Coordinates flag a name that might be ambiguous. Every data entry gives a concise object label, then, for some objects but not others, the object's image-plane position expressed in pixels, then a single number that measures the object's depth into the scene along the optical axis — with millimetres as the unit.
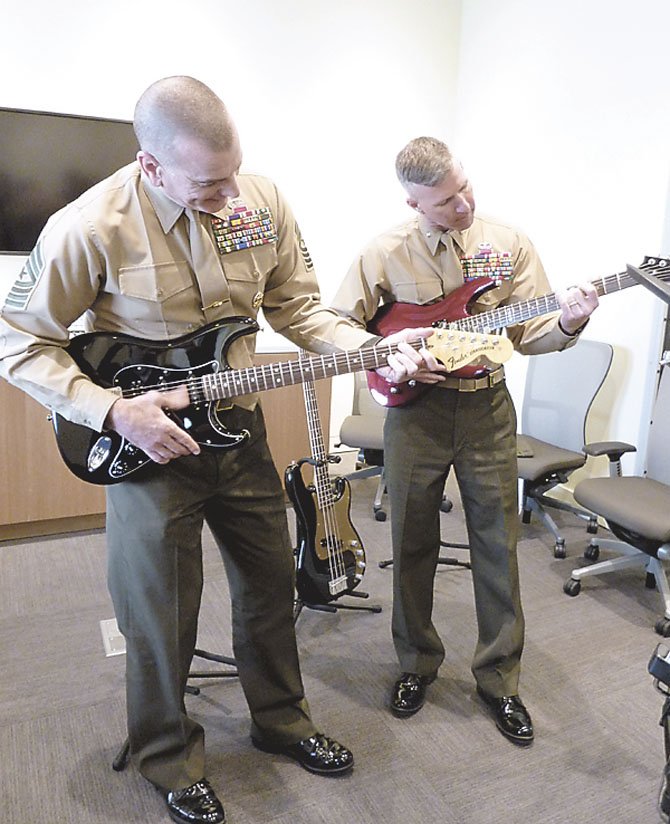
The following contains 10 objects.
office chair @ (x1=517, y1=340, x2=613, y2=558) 3074
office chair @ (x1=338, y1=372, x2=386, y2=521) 3400
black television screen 3268
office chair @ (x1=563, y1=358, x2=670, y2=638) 2482
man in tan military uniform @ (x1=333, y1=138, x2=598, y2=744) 1862
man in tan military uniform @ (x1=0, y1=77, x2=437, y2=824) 1376
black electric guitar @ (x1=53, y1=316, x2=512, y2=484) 1459
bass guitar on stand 2330
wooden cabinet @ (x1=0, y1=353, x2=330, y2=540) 3012
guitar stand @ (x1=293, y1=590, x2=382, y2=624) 2492
